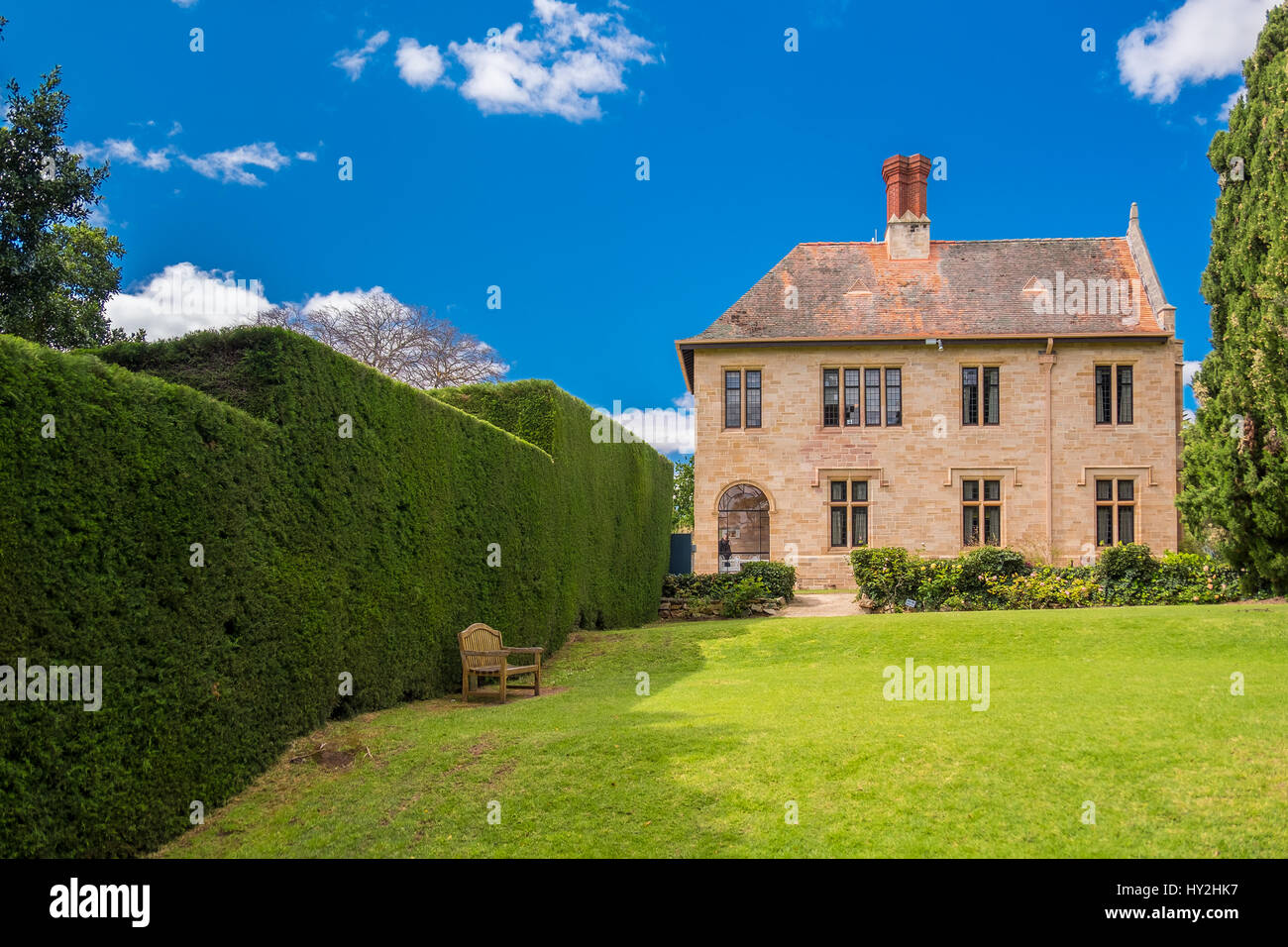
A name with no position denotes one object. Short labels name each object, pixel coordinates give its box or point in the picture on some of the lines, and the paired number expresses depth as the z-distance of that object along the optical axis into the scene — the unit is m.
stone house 26.69
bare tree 34.91
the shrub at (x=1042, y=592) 19.08
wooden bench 10.61
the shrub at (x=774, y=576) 22.27
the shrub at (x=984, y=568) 19.70
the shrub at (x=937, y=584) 19.61
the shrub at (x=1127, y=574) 19.09
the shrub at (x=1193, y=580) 18.31
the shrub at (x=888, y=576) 20.20
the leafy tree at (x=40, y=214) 18.75
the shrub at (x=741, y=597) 20.54
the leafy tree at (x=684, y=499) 45.06
